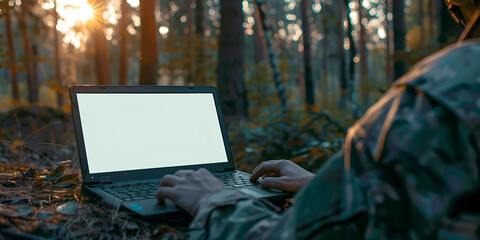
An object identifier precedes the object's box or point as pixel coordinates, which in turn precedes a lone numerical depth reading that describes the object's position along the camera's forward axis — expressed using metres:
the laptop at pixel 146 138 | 1.81
